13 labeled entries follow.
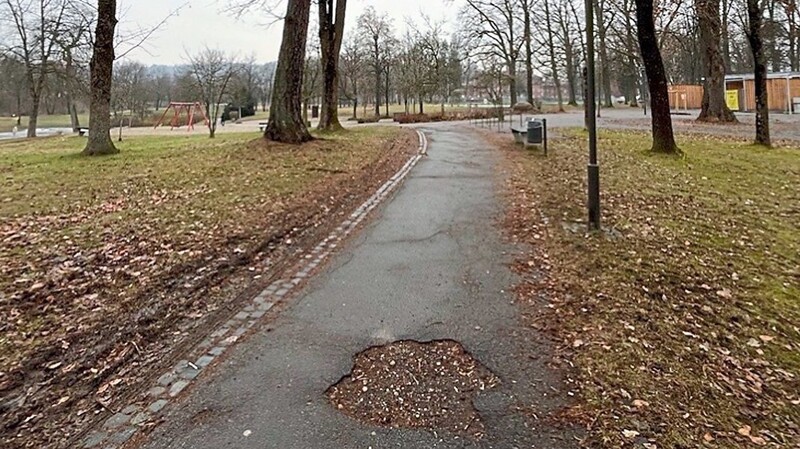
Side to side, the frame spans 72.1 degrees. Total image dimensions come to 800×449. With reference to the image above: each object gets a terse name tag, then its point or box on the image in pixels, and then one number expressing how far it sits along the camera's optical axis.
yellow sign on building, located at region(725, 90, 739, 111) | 37.81
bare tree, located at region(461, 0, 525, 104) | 48.50
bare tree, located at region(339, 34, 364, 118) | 46.75
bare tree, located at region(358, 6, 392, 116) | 45.09
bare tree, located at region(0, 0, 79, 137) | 30.64
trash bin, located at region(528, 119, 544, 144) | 16.28
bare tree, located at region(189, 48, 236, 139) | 32.27
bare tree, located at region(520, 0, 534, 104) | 48.75
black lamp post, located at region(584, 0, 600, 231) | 6.85
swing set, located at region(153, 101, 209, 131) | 41.66
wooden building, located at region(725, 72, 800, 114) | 34.28
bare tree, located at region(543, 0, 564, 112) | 51.29
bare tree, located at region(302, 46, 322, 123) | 37.05
